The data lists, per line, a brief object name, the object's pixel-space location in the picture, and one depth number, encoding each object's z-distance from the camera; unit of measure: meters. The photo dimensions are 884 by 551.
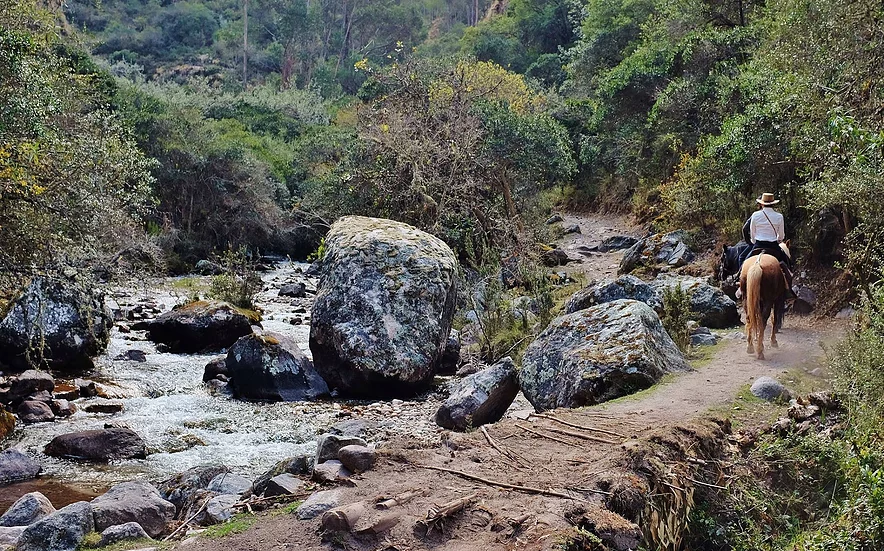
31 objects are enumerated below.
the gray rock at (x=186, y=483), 7.26
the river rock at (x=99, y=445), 9.11
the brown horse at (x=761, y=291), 10.20
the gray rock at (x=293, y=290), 22.38
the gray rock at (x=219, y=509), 5.70
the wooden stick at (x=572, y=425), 6.41
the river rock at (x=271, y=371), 11.77
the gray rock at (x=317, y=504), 5.11
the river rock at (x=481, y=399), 8.77
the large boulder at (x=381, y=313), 11.59
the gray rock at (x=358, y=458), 5.89
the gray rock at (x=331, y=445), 6.61
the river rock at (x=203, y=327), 15.71
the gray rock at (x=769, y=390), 8.32
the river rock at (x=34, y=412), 10.68
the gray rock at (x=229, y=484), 6.93
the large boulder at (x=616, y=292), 12.57
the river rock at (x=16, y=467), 8.42
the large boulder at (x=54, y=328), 13.13
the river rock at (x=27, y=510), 6.57
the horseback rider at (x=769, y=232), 10.68
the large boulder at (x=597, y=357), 8.45
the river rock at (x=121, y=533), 5.48
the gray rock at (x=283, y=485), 5.83
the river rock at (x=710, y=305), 12.96
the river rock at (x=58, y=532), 5.37
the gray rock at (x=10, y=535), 5.82
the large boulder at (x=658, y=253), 17.67
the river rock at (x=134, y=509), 5.88
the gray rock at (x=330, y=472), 5.83
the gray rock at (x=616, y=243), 23.94
